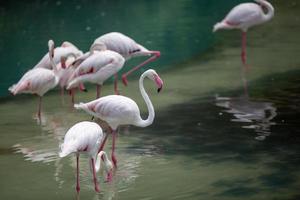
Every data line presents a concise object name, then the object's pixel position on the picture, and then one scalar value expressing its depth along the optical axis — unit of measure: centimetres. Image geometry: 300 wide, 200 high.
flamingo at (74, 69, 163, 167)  1265
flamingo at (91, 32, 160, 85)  1744
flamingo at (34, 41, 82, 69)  1780
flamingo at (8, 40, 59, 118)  1639
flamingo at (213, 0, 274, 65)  2144
